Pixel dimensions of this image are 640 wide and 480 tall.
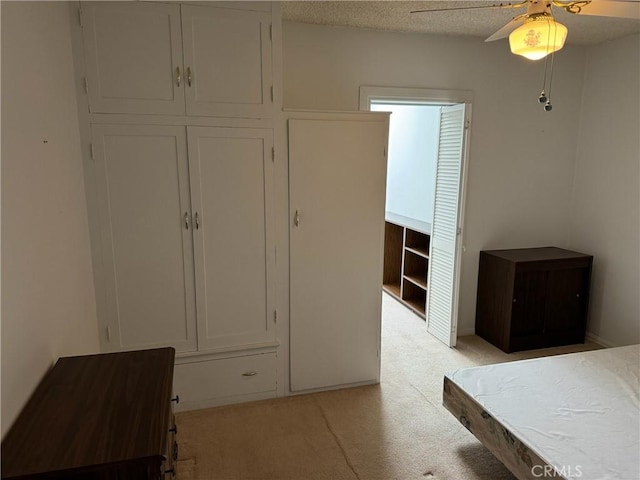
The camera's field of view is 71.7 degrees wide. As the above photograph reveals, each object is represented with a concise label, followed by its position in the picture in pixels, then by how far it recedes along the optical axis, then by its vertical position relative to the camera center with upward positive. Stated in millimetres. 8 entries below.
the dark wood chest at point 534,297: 3525 -1068
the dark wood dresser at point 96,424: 1171 -773
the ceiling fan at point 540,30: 1742 +528
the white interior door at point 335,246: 2689 -519
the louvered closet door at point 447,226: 3561 -508
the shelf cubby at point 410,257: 4566 -1031
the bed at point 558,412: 1755 -1135
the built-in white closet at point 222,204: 2314 -237
